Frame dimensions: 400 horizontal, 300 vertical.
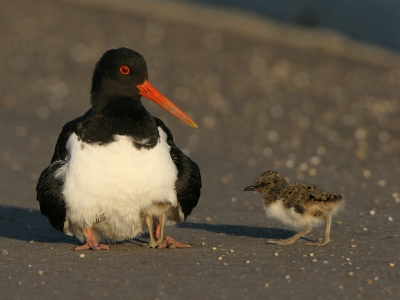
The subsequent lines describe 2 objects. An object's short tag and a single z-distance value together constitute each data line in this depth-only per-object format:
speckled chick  13.69
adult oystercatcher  12.87
